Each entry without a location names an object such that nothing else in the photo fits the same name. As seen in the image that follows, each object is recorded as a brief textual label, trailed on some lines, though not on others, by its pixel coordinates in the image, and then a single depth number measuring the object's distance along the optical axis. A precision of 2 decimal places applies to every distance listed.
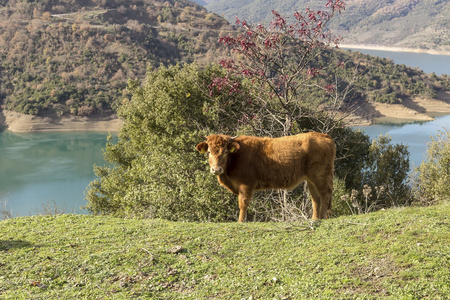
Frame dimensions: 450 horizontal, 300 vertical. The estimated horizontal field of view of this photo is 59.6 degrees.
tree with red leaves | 11.32
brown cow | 7.92
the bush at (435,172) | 18.89
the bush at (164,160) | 14.29
